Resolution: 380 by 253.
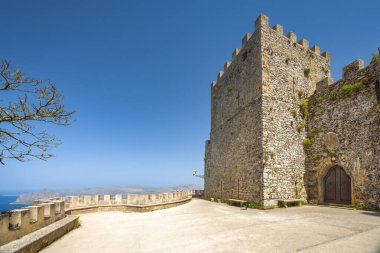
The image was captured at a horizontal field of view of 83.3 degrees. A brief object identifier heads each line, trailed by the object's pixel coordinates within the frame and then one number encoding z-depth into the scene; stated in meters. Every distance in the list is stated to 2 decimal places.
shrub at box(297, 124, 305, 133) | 14.52
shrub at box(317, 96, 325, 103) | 13.89
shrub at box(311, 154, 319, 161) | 13.50
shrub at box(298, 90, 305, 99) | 15.17
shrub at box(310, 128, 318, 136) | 13.97
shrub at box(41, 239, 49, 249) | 5.86
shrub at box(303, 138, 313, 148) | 14.17
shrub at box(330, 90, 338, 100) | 12.96
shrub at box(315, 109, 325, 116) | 13.68
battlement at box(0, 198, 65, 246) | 5.32
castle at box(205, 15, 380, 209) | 11.03
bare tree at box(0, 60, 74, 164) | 5.54
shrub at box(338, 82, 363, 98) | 11.56
